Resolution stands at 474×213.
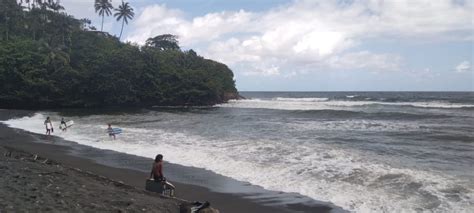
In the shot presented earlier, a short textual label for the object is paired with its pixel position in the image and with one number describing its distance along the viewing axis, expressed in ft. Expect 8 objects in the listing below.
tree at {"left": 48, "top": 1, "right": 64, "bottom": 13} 238.07
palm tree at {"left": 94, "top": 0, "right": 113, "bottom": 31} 259.47
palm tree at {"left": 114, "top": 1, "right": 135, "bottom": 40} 266.36
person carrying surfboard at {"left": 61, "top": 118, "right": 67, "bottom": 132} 89.66
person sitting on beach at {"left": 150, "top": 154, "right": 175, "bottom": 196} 34.42
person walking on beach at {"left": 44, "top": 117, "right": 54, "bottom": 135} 84.48
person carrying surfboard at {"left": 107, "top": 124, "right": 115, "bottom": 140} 75.87
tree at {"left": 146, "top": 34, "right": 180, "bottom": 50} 298.97
